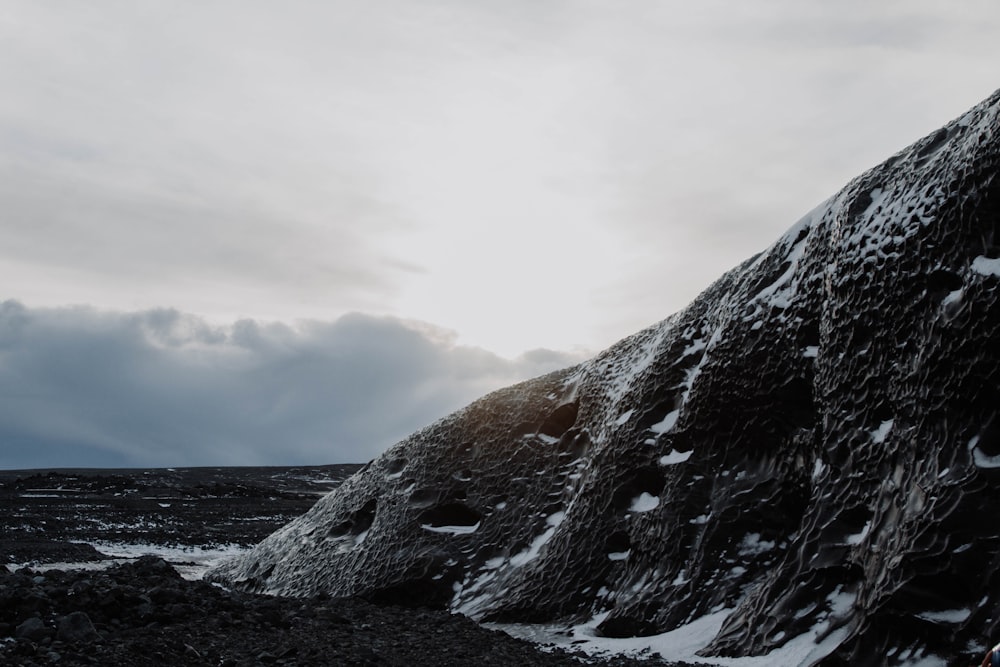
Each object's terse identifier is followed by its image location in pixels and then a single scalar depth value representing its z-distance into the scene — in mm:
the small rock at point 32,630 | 11172
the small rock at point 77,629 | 11328
